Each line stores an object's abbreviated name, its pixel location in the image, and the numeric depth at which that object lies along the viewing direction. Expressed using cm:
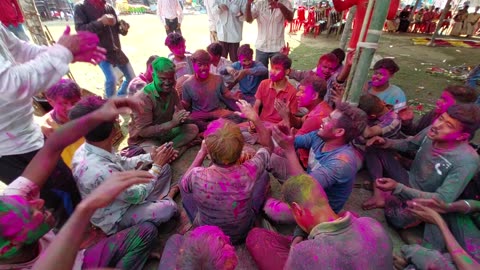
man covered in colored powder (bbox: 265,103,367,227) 215
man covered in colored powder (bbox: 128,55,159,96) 404
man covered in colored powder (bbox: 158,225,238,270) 143
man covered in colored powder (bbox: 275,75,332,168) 310
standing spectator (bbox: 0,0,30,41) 406
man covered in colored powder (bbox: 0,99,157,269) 108
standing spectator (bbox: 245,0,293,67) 522
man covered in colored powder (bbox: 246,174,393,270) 136
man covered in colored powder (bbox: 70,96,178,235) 202
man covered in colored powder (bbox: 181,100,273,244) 192
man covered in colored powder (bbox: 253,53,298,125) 378
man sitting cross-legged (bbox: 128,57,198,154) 334
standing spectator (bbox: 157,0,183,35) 705
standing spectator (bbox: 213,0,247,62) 573
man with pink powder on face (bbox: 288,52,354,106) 348
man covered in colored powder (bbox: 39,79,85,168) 268
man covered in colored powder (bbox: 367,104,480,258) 219
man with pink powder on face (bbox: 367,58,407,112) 348
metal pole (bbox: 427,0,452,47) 1037
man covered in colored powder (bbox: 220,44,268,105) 466
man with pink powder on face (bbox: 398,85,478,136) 296
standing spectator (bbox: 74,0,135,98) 428
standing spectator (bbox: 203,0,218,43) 624
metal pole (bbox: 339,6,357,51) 672
